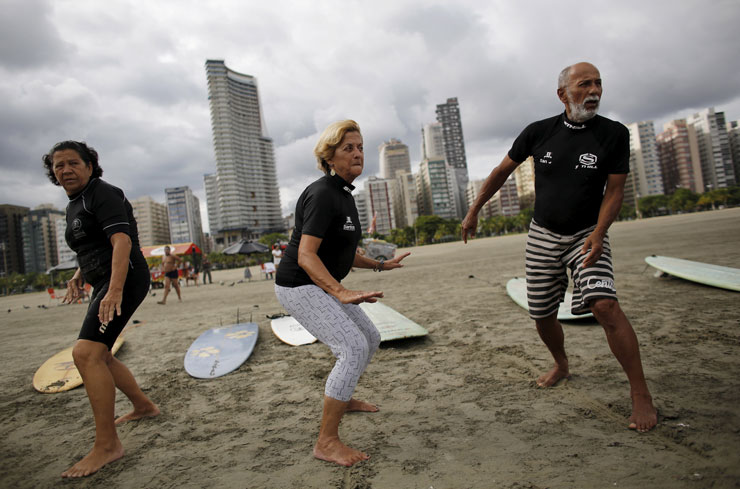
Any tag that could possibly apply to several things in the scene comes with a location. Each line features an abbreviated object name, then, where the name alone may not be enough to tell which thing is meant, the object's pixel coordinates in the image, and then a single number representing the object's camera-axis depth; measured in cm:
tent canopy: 2478
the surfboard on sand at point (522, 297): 452
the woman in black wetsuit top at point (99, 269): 235
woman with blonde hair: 205
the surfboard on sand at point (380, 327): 455
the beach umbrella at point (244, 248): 2261
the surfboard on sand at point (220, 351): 408
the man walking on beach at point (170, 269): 1230
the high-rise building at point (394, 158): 18312
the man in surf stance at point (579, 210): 228
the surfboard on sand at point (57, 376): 394
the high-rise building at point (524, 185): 13038
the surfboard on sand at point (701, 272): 532
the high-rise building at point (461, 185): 17675
